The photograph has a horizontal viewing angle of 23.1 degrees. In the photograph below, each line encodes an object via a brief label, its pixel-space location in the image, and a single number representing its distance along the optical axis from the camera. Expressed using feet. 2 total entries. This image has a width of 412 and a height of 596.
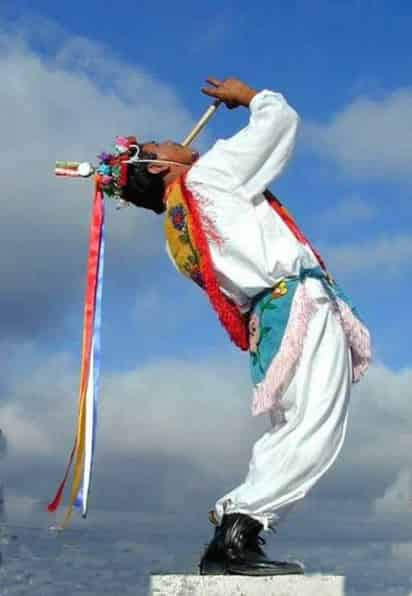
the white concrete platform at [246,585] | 10.59
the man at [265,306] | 11.26
